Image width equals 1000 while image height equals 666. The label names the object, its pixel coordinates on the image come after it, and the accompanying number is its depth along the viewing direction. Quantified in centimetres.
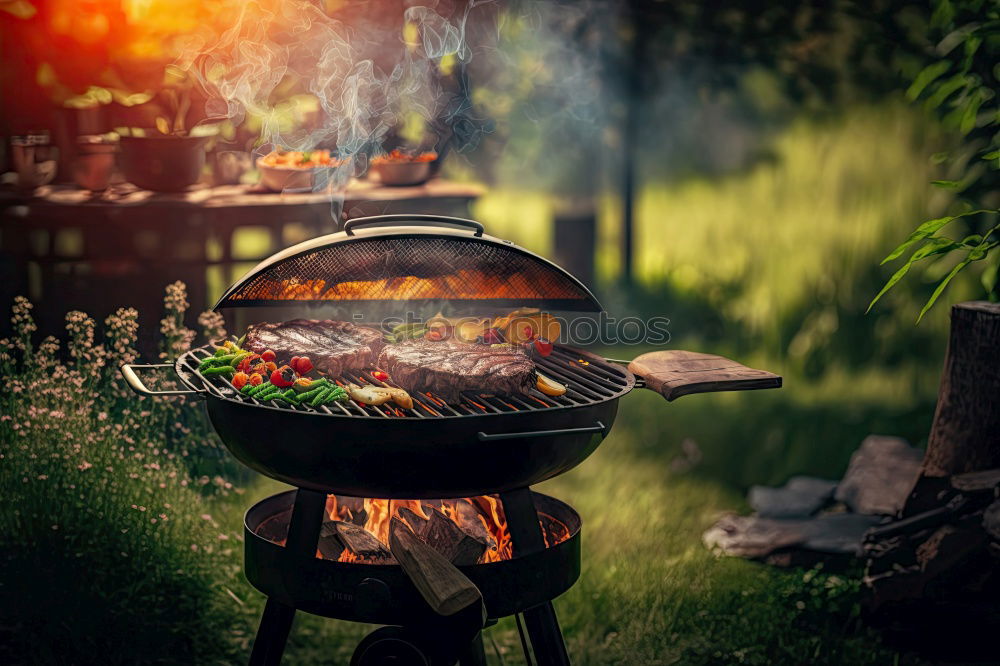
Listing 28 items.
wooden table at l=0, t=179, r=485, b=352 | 561
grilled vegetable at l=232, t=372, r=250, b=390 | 385
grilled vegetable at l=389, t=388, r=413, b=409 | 370
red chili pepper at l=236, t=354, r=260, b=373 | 403
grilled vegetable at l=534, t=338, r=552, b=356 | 452
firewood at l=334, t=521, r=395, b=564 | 383
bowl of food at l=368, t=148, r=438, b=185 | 646
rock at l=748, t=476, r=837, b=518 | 626
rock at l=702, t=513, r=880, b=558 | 578
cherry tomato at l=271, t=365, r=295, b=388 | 383
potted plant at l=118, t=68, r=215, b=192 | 579
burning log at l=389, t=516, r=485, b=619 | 340
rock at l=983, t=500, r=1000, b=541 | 466
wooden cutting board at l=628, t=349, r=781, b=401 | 400
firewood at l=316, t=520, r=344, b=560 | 394
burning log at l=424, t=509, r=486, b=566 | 384
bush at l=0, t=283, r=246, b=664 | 495
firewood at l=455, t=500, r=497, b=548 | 396
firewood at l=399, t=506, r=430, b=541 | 396
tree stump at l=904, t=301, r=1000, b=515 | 507
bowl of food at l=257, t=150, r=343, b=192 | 620
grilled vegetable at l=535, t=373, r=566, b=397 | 391
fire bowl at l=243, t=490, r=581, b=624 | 360
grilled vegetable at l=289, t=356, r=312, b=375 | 397
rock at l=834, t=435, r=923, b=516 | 614
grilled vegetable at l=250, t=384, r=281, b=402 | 370
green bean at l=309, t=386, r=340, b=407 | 367
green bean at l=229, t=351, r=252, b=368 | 404
